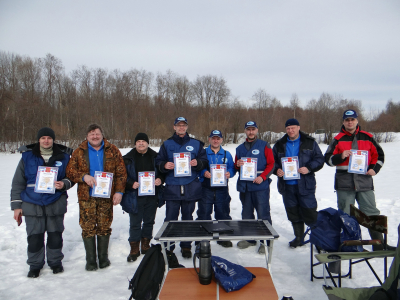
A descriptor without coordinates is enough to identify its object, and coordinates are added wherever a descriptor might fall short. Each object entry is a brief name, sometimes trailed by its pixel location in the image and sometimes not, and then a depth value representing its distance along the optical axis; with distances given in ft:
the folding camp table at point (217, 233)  9.71
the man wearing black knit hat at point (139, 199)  14.30
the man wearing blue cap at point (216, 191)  15.99
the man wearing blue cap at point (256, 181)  15.21
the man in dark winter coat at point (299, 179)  14.97
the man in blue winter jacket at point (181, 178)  14.64
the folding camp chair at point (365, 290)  7.61
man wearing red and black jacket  14.35
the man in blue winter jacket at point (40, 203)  12.44
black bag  8.81
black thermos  8.11
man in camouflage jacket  12.98
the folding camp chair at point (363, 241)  8.91
